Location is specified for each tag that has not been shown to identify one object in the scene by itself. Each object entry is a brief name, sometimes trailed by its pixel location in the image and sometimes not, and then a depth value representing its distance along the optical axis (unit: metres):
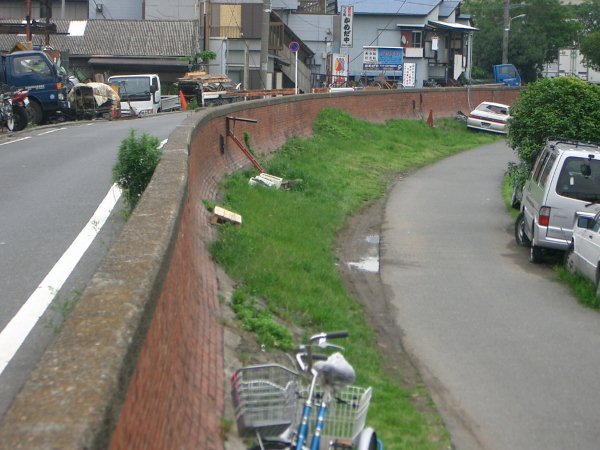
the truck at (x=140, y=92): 39.28
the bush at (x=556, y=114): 20.55
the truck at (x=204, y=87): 41.38
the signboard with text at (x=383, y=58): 62.81
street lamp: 60.49
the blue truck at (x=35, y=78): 28.55
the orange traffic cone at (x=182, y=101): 42.62
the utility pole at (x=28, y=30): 38.13
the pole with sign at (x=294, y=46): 39.97
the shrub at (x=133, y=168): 12.25
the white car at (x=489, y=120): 44.12
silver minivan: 15.76
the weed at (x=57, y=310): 7.55
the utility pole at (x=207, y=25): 56.13
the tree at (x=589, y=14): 116.19
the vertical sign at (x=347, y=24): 61.91
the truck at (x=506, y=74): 62.41
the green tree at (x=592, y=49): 77.79
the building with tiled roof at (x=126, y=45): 52.88
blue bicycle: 5.72
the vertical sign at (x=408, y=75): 63.66
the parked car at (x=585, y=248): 13.79
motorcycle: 25.16
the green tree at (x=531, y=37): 83.62
